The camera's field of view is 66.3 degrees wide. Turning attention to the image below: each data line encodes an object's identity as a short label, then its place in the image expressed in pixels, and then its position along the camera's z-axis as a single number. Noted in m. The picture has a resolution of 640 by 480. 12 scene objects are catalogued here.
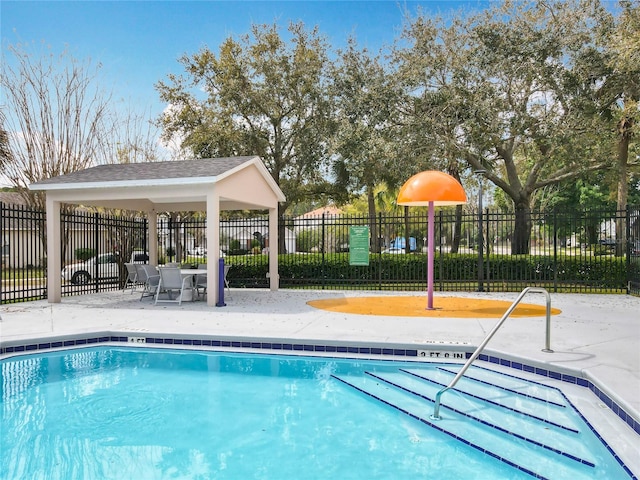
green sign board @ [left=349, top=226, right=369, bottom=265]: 15.43
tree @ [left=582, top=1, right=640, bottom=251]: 15.41
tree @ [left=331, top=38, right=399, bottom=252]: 19.02
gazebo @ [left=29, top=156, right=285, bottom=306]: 11.55
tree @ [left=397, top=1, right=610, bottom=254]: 17.77
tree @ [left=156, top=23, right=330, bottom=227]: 21.20
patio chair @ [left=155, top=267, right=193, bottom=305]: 11.95
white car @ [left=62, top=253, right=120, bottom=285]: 16.11
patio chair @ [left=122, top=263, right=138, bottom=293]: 14.00
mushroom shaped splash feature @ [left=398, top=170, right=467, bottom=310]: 10.53
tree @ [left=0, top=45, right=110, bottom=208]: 16.02
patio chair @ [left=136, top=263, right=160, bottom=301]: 12.84
